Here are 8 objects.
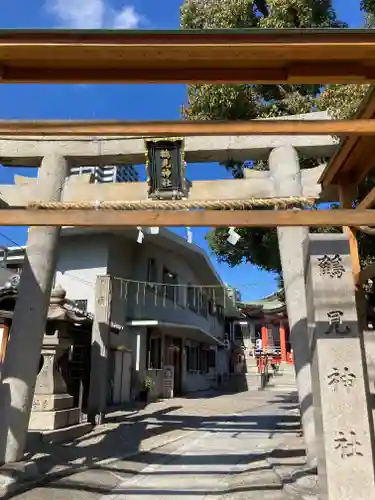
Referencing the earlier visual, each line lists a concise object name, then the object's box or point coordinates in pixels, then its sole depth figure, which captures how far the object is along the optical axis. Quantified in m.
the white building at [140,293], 17.92
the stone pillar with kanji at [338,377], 4.46
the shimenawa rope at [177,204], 5.02
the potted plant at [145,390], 18.16
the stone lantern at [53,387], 9.44
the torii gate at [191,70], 3.91
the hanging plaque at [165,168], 6.40
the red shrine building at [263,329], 38.53
